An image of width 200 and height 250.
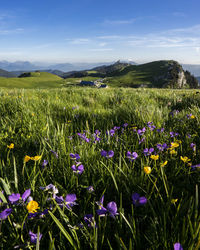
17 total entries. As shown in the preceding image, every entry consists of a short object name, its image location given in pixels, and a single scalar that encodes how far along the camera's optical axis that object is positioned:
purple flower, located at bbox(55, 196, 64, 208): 0.37
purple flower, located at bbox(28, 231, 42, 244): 0.31
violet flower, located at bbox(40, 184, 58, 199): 0.38
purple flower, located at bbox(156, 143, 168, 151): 0.62
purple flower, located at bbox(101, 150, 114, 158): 0.55
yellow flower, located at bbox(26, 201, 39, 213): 0.31
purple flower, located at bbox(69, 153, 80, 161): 0.54
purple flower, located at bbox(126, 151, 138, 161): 0.55
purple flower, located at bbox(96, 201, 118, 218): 0.34
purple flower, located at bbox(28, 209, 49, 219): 0.35
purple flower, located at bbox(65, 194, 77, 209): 0.37
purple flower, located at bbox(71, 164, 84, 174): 0.48
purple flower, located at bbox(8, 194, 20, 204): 0.33
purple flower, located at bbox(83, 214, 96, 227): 0.34
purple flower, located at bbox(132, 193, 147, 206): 0.38
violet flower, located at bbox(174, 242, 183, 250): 0.25
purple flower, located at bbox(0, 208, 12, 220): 0.30
